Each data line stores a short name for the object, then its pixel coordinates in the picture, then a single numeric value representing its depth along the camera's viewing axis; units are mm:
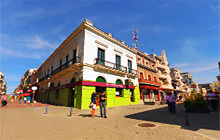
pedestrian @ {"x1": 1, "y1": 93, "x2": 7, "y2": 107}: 13789
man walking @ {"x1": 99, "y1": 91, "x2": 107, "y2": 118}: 7130
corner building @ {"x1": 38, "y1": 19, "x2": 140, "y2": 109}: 12793
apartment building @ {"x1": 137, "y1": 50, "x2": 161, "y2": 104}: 21203
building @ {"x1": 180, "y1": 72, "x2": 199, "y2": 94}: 64050
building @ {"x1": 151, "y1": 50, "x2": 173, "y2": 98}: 31462
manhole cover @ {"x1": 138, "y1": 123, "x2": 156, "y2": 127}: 5013
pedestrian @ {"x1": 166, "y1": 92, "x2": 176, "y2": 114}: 7893
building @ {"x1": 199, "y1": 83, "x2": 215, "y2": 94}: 73250
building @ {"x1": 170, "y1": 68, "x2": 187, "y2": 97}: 39619
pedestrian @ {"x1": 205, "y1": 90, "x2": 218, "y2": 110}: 8656
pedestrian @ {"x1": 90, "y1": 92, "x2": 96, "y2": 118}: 7031
